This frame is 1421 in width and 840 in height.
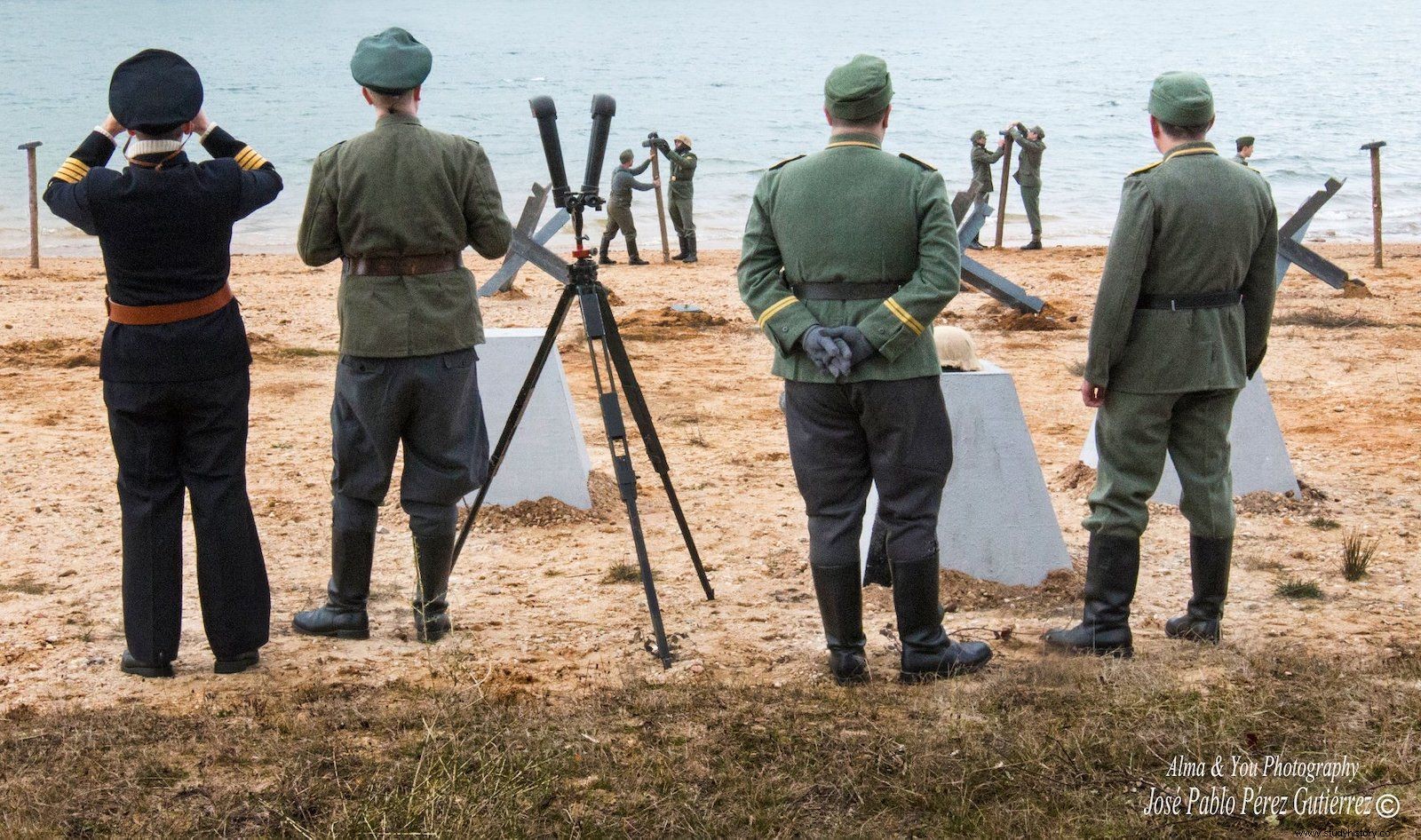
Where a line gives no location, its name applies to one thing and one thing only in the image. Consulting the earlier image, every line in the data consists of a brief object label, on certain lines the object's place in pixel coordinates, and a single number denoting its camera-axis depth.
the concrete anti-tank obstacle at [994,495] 4.71
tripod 3.92
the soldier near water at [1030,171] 18.77
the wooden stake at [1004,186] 18.92
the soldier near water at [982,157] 18.78
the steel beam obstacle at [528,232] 9.99
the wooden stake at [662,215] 17.23
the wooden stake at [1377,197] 14.23
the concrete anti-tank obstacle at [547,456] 5.84
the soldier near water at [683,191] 17.19
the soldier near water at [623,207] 16.52
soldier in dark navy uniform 3.63
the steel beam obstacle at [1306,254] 11.14
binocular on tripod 3.86
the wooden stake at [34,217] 14.88
